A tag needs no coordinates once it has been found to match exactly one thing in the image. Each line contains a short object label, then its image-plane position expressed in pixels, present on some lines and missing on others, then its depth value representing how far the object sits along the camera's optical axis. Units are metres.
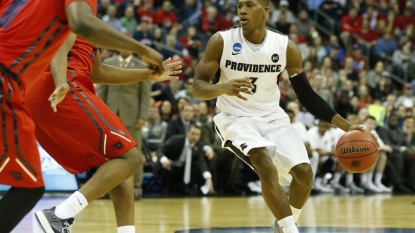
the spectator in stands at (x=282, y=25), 20.58
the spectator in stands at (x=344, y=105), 16.66
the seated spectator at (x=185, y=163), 13.23
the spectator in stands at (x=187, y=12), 20.33
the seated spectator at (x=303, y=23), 21.55
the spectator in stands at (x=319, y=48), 20.11
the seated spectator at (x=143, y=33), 17.55
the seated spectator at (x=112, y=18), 17.44
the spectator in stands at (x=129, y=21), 18.27
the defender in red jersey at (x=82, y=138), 5.33
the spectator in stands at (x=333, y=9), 23.20
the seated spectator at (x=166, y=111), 14.02
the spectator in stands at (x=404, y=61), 21.12
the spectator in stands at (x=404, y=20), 23.22
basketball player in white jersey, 6.42
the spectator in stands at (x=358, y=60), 20.43
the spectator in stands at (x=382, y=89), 18.94
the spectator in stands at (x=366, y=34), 22.11
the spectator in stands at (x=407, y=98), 18.55
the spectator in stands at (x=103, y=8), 18.14
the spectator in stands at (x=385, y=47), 21.41
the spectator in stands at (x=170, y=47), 17.52
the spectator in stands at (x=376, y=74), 19.94
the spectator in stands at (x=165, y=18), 19.41
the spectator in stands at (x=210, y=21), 19.56
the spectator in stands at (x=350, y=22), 22.26
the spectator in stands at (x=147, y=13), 18.47
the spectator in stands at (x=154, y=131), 13.81
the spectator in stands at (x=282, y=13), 21.20
